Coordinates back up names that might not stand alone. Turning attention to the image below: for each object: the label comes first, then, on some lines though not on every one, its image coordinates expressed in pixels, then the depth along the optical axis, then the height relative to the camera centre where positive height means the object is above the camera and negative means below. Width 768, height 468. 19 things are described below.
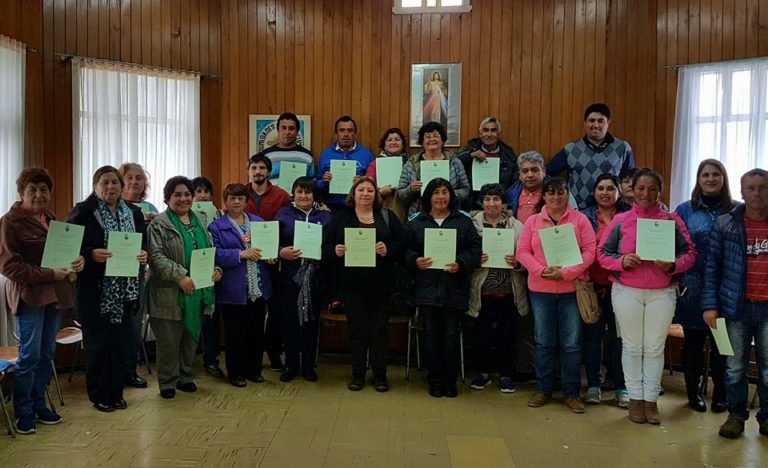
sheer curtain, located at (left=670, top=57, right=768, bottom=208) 4.93 +0.93
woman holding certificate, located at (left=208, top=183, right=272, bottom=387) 4.14 -0.53
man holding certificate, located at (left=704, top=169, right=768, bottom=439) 3.29 -0.42
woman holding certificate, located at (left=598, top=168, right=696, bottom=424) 3.46 -0.38
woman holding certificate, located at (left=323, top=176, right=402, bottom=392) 4.05 -0.37
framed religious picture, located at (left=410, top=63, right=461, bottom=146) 5.61 +1.26
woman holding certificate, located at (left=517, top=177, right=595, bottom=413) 3.73 -0.41
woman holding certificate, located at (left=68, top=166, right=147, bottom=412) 3.51 -0.43
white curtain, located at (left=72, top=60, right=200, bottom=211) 5.14 +0.92
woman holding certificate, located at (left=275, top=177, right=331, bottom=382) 4.29 -0.52
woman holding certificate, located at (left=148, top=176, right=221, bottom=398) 3.85 -0.45
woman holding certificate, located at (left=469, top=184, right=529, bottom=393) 4.09 -0.54
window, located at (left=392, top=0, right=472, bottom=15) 5.57 +2.17
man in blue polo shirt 5.05 +0.59
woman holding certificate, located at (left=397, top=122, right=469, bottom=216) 4.53 +0.40
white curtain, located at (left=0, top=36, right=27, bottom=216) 4.59 +0.85
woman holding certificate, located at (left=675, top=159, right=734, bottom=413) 3.75 -0.47
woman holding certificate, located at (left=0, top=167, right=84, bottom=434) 3.17 -0.40
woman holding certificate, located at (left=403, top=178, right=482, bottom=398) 3.99 -0.38
